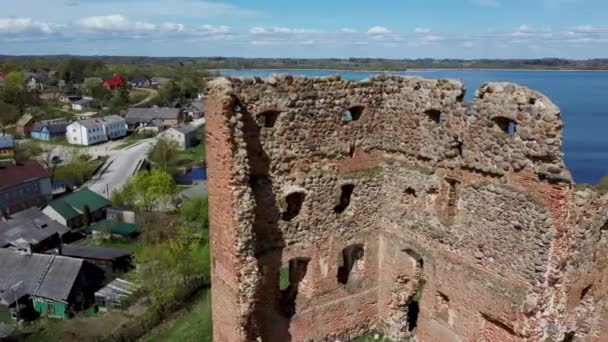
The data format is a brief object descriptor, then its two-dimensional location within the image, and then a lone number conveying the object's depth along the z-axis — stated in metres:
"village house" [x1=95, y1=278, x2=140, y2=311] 28.00
